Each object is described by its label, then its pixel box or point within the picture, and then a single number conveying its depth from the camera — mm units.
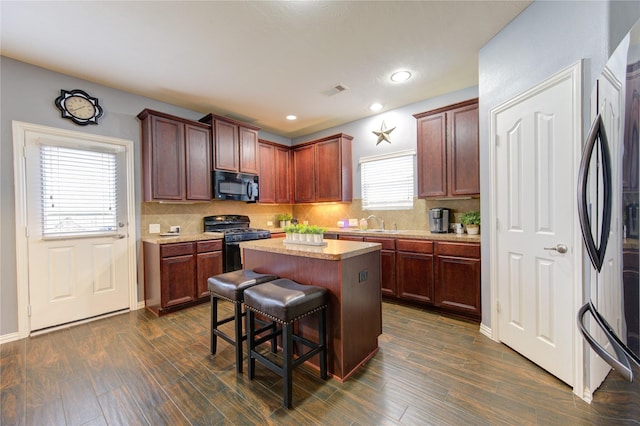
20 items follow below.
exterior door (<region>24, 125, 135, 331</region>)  2771
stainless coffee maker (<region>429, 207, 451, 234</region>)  3395
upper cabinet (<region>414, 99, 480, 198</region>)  3070
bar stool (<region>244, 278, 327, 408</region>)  1669
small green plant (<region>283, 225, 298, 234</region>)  2418
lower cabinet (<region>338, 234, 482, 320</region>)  2840
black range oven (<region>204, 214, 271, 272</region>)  3805
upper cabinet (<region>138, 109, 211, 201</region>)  3373
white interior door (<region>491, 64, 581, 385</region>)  1791
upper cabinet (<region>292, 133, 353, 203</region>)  4533
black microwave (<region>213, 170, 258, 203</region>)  4005
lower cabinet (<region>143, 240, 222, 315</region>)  3197
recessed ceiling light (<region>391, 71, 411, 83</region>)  3064
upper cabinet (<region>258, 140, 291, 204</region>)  4809
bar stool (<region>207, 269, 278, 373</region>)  2014
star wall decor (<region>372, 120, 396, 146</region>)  4219
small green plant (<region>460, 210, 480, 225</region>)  3102
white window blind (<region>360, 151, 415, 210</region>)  4039
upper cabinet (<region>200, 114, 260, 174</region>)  3971
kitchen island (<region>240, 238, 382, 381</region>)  1935
